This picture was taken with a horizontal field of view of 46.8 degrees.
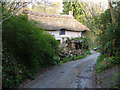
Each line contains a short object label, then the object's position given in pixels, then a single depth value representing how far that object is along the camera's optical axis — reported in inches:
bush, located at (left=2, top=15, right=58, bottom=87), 240.1
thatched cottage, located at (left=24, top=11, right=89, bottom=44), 906.0
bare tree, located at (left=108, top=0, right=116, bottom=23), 374.9
